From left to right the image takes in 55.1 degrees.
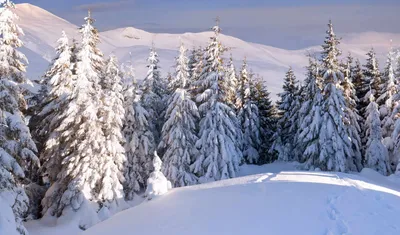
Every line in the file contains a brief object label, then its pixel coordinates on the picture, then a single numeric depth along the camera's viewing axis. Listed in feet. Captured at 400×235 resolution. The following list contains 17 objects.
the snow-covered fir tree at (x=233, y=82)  149.25
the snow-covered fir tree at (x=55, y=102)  83.05
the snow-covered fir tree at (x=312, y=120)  109.60
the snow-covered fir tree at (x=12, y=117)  50.24
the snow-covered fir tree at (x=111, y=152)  85.61
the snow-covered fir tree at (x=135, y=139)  111.55
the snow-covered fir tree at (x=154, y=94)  119.75
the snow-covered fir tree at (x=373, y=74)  126.00
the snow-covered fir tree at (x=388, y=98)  116.88
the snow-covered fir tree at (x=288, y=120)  146.82
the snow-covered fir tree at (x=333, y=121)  105.60
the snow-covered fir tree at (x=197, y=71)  112.98
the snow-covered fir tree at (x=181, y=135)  103.71
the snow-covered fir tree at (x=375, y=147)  111.34
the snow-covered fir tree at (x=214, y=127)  102.93
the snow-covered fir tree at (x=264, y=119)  164.55
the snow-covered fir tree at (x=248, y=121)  155.43
